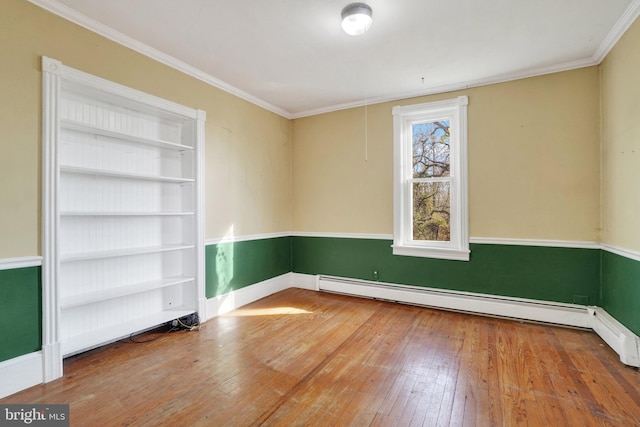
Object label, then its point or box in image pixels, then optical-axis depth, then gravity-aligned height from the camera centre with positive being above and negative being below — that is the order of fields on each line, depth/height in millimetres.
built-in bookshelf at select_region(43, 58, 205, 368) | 2328 +55
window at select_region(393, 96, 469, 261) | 3750 +449
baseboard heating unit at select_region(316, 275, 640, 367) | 2570 -1045
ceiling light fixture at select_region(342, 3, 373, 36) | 2256 +1481
